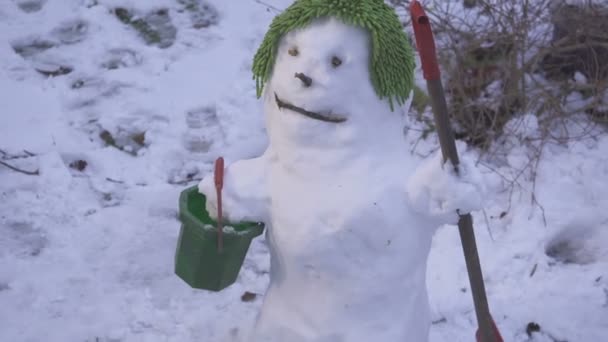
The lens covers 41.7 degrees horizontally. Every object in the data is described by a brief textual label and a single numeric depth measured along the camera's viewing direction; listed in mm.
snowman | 1674
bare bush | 3117
